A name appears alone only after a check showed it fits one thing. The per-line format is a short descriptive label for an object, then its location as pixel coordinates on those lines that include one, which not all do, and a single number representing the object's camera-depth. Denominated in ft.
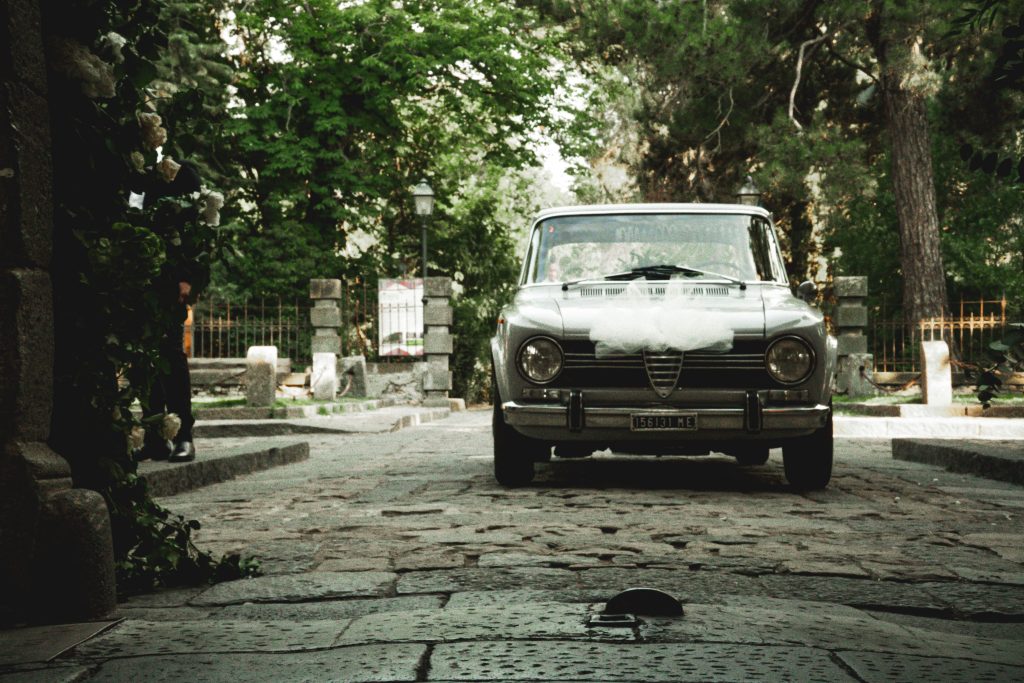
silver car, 22.13
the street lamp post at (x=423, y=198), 79.92
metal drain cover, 11.11
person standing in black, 14.01
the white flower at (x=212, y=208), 14.82
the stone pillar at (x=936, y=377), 57.72
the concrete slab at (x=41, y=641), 9.82
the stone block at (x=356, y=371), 75.56
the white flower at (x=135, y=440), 13.20
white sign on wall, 78.38
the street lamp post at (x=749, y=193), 75.72
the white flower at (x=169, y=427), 13.83
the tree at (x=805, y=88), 72.02
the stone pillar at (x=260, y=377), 51.62
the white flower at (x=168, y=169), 14.06
